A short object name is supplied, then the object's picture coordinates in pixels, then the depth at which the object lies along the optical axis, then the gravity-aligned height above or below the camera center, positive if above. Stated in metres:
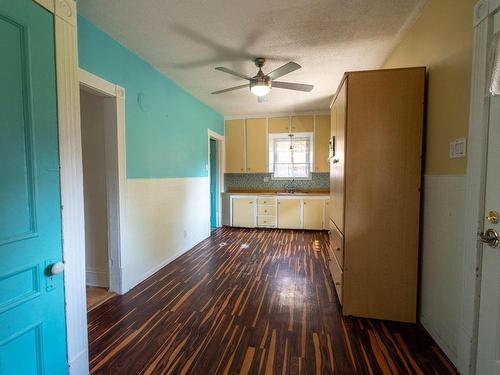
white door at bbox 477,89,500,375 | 1.20 -0.52
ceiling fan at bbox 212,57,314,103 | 2.60 +1.07
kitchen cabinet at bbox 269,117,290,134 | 5.32 +1.13
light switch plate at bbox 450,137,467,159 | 1.45 +0.17
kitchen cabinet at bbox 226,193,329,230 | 4.99 -0.79
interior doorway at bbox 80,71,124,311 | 2.37 -0.12
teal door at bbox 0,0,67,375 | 0.93 -0.11
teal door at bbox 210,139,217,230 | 5.49 -0.20
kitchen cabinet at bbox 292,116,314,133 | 5.21 +1.12
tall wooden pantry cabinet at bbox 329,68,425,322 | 1.85 -0.13
